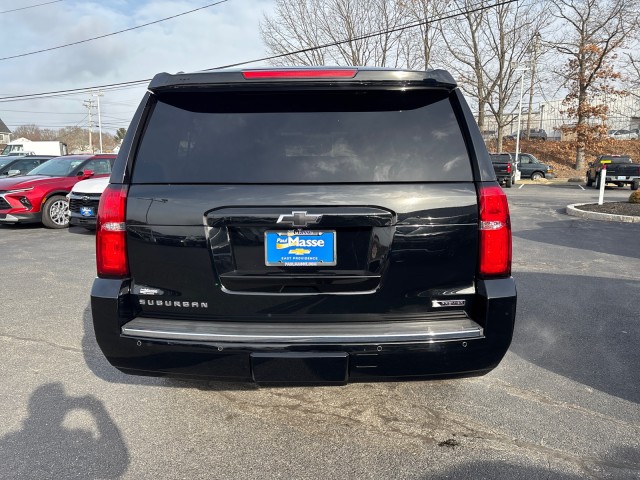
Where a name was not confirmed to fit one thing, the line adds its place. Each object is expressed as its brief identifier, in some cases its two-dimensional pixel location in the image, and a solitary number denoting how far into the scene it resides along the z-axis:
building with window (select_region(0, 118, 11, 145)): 100.36
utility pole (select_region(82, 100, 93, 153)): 79.39
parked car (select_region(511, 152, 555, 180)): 31.38
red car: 10.59
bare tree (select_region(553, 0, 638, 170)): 31.99
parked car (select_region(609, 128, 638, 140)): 44.28
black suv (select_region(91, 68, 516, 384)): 2.38
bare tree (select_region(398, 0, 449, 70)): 30.89
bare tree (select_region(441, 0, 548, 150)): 33.62
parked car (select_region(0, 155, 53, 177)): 14.30
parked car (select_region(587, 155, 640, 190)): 23.58
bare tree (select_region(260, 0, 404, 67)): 30.55
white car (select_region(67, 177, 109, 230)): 9.45
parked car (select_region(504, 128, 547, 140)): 48.44
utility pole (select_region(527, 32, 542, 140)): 34.00
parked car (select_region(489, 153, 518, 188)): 24.34
